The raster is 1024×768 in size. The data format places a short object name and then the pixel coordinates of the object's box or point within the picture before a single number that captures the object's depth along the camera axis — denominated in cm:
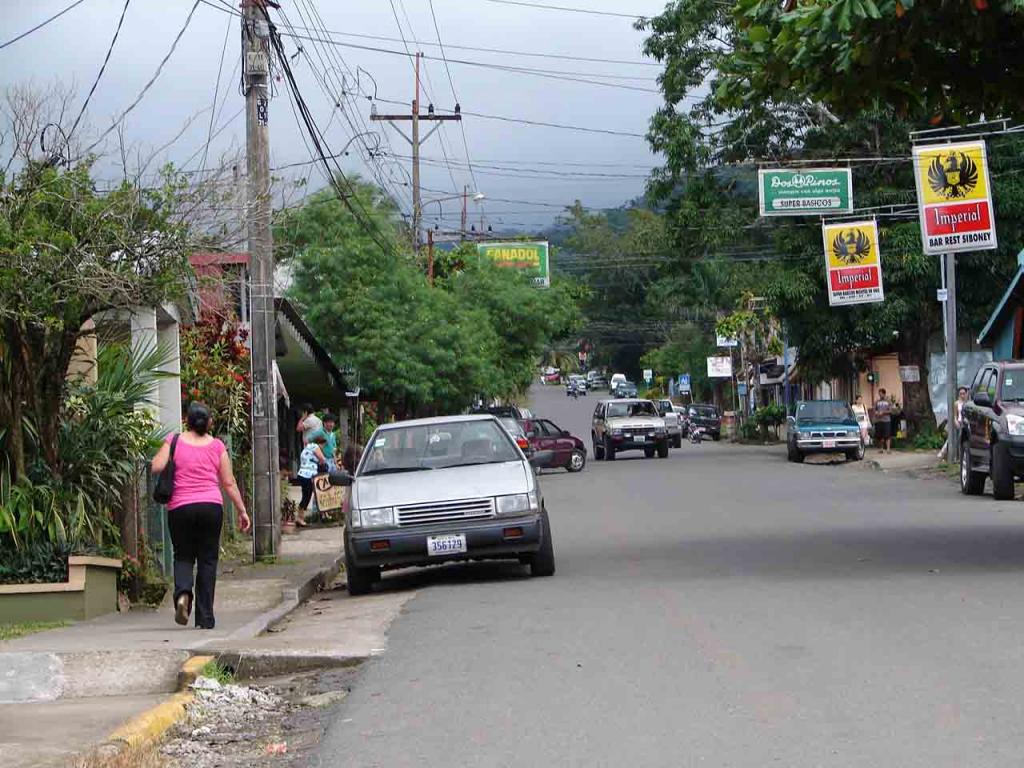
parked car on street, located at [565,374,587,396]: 13450
